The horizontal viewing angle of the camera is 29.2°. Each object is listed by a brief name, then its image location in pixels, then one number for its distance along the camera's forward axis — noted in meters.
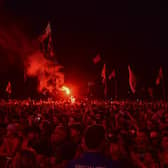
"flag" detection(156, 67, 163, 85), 25.92
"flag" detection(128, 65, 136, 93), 20.63
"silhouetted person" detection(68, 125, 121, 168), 2.84
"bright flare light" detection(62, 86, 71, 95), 29.26
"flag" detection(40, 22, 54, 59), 22.59
